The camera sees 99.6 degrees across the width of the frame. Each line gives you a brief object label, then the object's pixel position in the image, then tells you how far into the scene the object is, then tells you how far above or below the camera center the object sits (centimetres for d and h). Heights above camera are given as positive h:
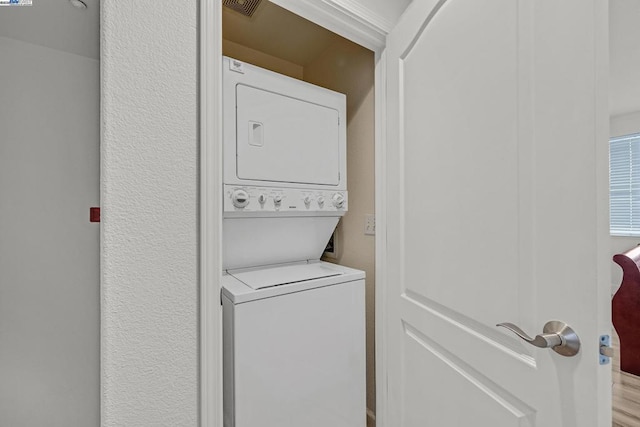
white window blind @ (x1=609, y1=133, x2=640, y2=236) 378 +39
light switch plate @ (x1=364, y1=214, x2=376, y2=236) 156 -6
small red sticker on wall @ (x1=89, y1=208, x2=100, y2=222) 110 -1
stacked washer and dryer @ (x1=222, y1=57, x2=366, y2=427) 108 -30
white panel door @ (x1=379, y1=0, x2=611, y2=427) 57 +1
